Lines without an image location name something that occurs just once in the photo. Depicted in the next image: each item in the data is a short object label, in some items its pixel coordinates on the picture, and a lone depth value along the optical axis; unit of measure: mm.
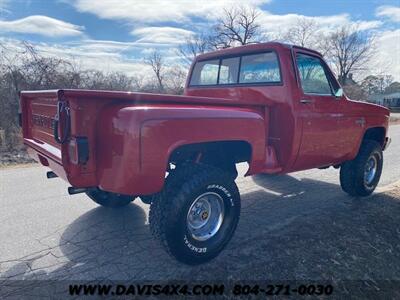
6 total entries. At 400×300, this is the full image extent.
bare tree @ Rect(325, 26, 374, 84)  50875
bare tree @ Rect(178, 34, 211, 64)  41750
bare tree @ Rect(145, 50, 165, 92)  35659
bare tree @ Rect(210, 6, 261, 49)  42512
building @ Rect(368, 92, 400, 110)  59256
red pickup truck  2623
